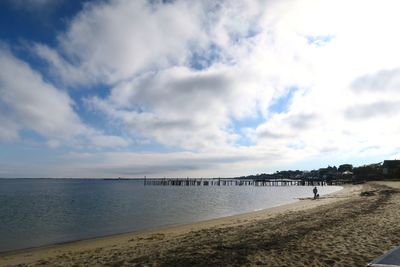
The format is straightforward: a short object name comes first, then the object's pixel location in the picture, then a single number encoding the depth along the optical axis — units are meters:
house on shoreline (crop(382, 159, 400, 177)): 98.09
